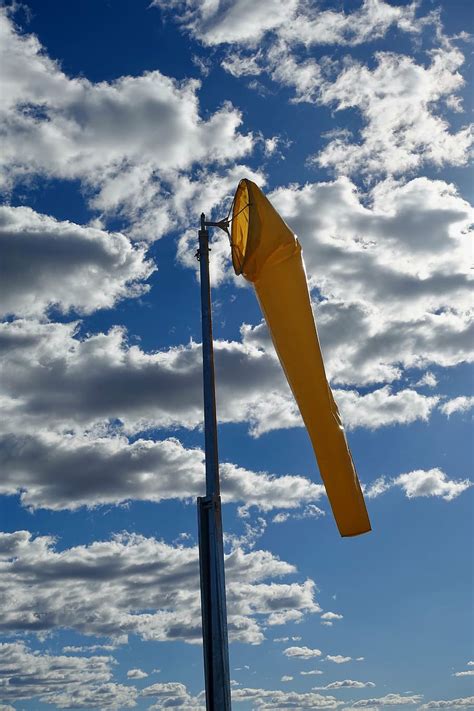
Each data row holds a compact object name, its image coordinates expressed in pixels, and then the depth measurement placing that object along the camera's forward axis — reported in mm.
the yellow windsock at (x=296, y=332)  13625
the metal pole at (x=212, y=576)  12117
